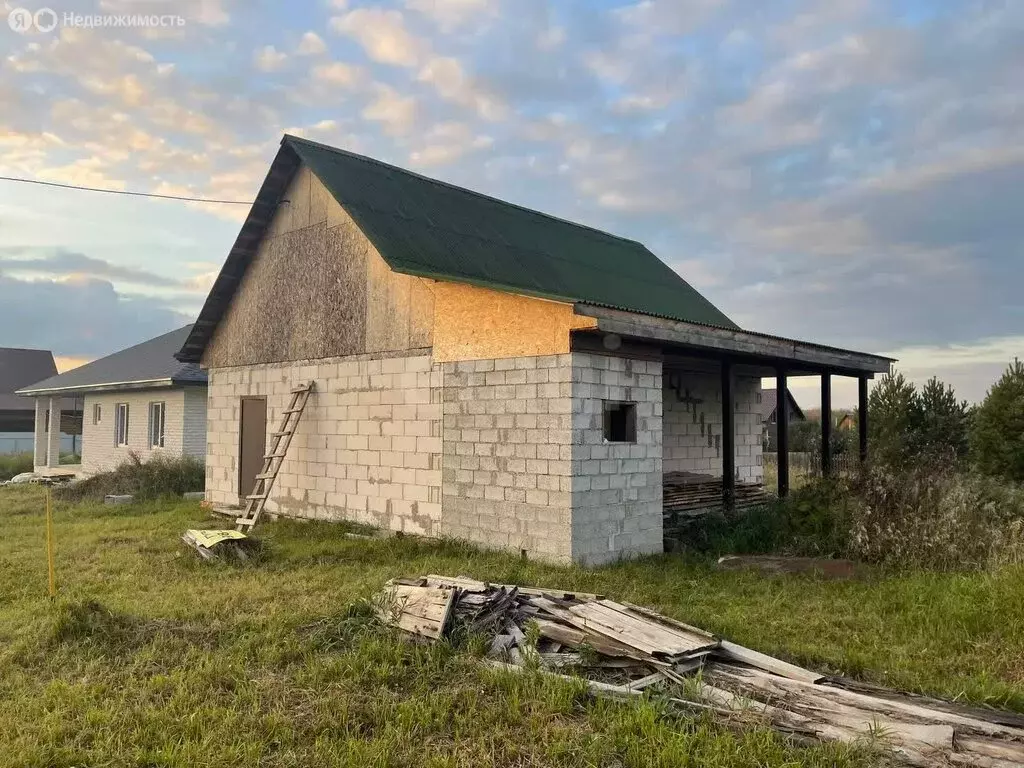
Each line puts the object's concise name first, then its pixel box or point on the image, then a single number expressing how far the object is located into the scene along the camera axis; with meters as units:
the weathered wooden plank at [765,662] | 4.98
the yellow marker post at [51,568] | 7.41
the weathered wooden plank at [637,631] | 5.27
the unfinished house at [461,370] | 9.24
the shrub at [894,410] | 19.86
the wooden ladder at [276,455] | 12.02
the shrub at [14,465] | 27.78
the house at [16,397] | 36.56
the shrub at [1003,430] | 16.58
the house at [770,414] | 39.66
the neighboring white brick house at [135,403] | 19.81
